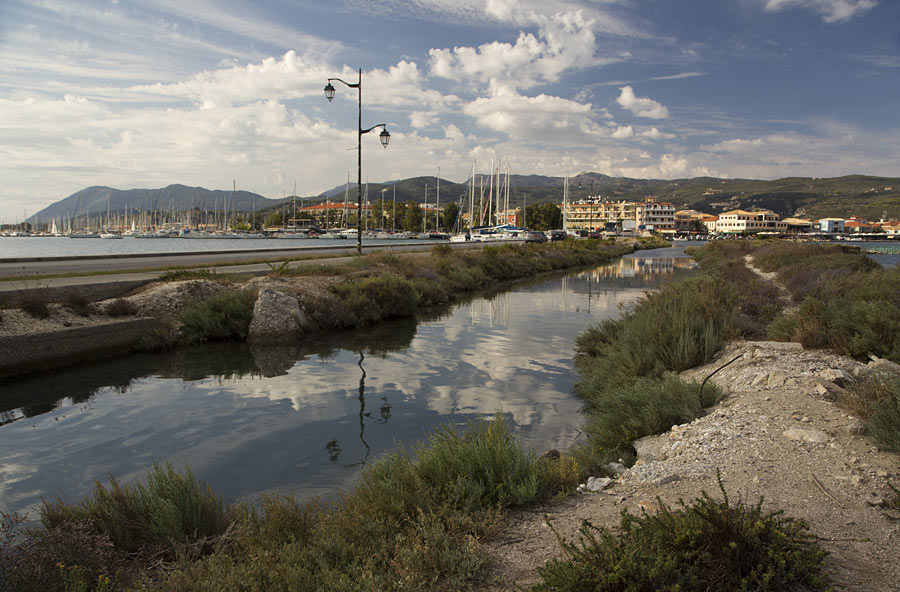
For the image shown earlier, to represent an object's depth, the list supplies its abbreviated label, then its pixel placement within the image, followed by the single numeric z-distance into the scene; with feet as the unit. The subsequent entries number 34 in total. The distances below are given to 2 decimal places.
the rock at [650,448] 20.68
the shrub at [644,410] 23.65
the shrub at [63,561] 12.13
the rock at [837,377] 23.02
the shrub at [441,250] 105.91
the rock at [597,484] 17.62
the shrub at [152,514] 14.96
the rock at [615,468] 19.78
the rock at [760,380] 25.27
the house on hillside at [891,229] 424.05
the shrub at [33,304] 40.14
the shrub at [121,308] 45.75
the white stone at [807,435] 18.26
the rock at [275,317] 51.26
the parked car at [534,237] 216.54
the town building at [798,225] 526.98
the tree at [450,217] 453.99
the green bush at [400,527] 11.44
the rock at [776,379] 24.54
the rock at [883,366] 23.50
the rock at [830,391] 21.89
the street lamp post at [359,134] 77.61
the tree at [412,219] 452.76
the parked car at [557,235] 246.06
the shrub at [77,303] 43.45
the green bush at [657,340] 33.09
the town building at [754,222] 552.00
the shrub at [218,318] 48.70
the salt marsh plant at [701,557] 9.80
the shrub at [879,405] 16.94
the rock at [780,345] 31.60
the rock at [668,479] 16.48
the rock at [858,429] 18.30
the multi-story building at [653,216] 597.52
